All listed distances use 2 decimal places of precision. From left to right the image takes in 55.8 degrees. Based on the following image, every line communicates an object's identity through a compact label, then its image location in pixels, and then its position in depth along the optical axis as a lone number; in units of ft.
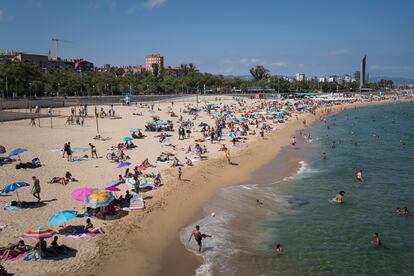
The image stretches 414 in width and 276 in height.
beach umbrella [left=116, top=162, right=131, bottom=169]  69.26
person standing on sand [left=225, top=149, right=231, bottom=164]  84.49
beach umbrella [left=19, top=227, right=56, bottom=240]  36.63
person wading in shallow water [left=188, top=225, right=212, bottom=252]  42.45
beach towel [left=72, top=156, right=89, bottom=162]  75.71
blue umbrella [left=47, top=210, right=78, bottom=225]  40.06
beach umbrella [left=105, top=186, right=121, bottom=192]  51.83
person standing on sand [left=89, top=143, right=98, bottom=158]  78.07
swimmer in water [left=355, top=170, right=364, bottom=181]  75.77
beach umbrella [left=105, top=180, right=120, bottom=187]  57.41
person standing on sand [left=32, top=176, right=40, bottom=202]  50.66
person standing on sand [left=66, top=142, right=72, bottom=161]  74.10
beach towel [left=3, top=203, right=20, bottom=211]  48.00
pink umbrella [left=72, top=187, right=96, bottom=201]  47.98
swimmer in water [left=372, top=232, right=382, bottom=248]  46.01
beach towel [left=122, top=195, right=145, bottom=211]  51.95
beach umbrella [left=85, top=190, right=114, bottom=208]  45.96
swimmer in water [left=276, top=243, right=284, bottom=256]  42.50
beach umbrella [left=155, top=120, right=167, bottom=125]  119.20
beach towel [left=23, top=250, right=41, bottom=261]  36.63
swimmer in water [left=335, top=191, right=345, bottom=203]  62.03
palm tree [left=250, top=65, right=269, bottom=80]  486.38
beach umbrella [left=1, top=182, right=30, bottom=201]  48.26
